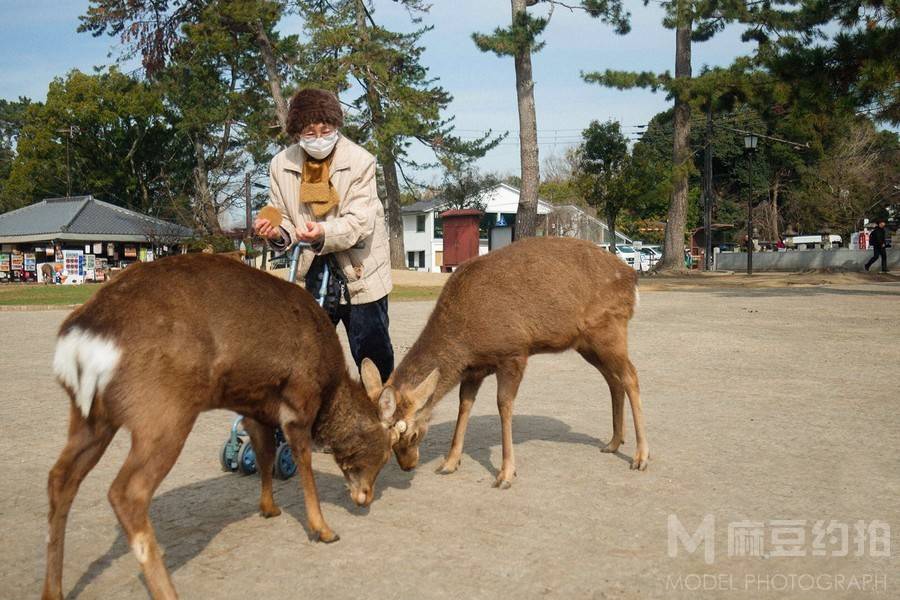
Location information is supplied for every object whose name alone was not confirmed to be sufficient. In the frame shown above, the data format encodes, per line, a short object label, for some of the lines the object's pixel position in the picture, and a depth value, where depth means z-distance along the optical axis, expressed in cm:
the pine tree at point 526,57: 2641
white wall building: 6888
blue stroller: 563
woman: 545
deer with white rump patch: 349
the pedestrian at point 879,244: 3086
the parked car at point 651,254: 5228
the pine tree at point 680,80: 2742
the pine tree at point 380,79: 3250
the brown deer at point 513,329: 570
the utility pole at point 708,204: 3962
